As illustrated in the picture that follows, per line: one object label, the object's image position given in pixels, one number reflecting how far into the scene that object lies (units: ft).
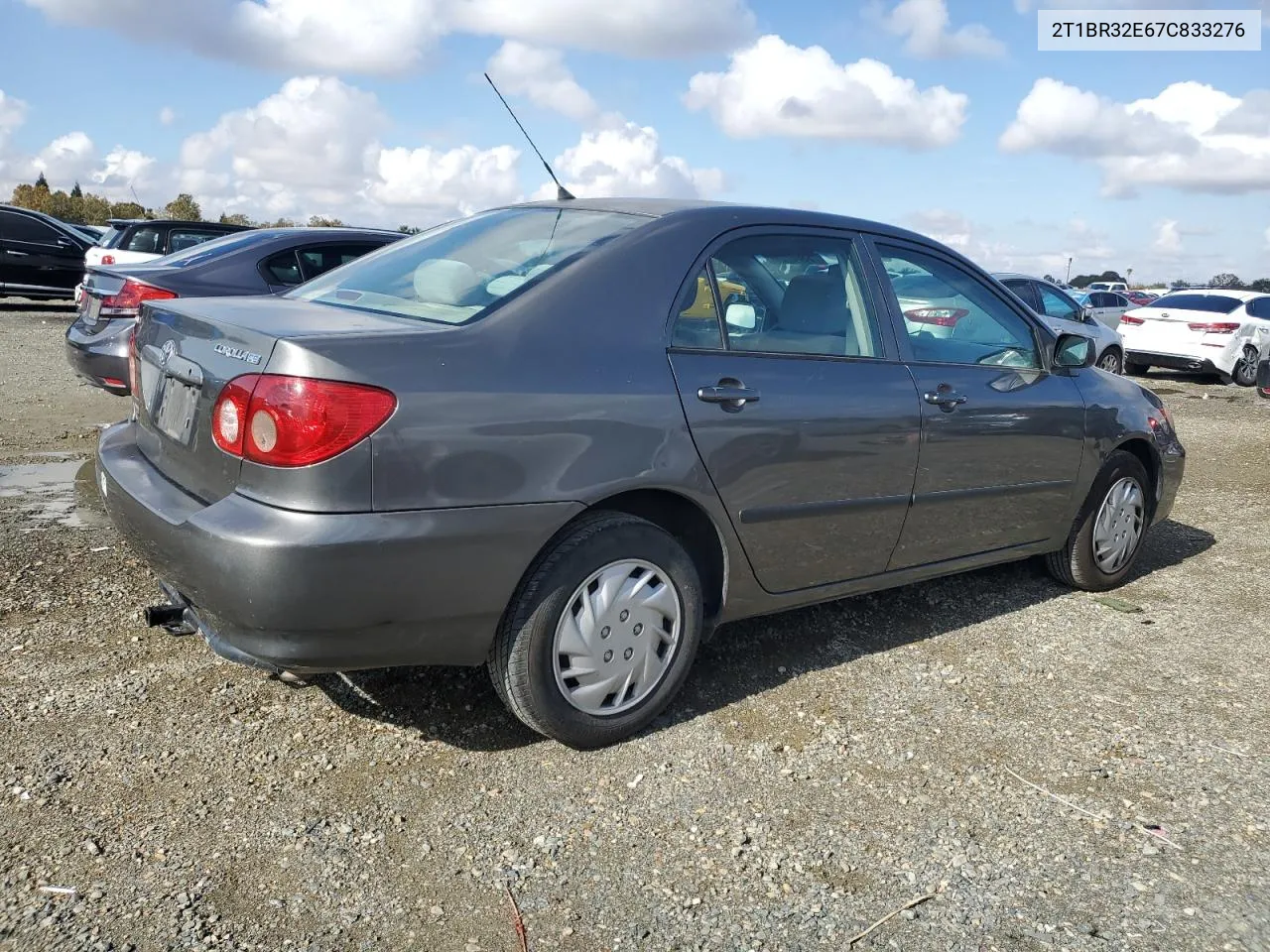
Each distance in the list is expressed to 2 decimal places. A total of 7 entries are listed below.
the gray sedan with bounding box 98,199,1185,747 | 8.63
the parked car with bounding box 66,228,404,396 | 22.04
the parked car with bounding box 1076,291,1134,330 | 77.30
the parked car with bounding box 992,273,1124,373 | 42.27
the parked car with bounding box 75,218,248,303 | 44.76
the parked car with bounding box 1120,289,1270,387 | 51.52
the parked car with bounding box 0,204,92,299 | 54.70
